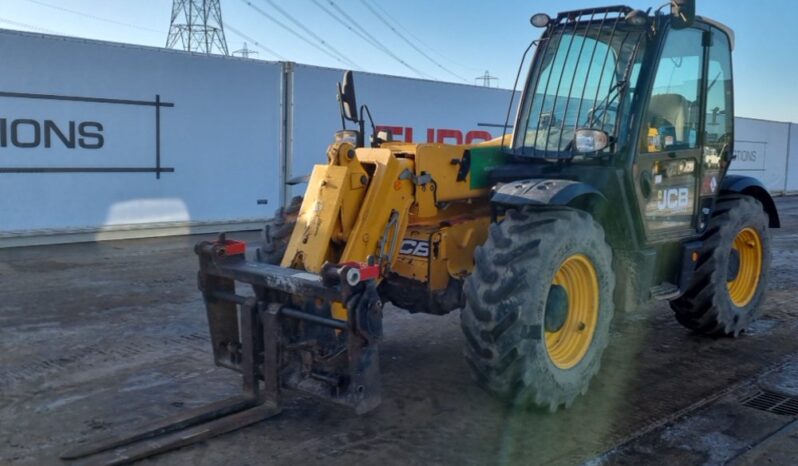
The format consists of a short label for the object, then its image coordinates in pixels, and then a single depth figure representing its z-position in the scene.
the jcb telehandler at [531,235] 4.07
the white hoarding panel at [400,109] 13.01
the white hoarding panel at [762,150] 21.67
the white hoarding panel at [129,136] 10.30
